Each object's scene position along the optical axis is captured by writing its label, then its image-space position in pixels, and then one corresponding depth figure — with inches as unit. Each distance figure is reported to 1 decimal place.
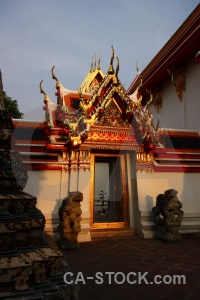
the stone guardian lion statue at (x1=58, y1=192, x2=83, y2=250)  227.8
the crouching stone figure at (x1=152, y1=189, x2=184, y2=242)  261.7
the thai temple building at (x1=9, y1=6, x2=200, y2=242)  273.4
